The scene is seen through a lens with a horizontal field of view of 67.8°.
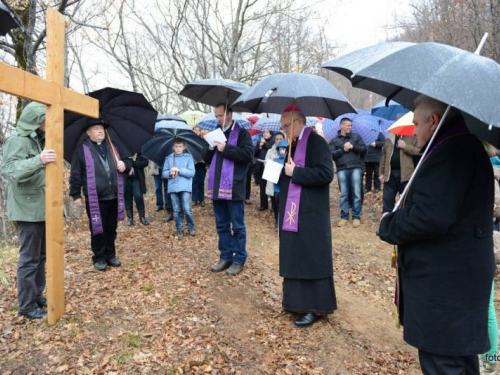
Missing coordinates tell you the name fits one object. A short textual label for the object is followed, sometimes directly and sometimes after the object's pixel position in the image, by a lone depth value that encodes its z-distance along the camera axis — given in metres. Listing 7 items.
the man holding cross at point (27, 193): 3.63
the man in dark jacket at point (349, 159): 7.77
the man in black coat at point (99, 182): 4.89
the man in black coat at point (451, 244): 2.05
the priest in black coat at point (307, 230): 3.75
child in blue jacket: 6.98
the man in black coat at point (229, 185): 4.91
